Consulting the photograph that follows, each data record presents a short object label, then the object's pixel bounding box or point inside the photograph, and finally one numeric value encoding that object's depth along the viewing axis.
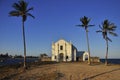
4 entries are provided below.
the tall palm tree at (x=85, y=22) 24.74
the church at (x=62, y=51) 32.15
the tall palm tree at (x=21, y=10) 17.80
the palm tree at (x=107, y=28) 25.06
